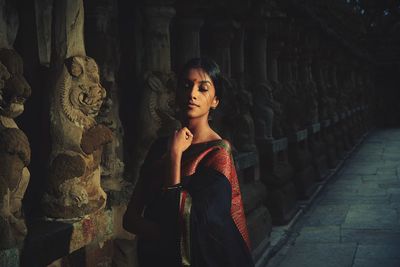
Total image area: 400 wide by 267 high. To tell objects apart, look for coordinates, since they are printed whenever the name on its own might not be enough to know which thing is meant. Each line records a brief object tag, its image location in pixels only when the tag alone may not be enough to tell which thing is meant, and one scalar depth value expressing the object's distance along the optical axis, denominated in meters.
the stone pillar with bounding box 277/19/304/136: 8.70
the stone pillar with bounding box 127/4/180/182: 4.05
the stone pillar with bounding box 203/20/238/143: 5.96
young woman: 2.39
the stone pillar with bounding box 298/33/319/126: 10.16
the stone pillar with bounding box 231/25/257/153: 6.12
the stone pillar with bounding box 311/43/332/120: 12.21
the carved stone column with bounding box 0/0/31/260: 2.34
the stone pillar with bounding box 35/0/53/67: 3.38
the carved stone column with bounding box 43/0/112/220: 2.86
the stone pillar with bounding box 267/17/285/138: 7.85
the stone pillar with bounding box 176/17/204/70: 5.10
